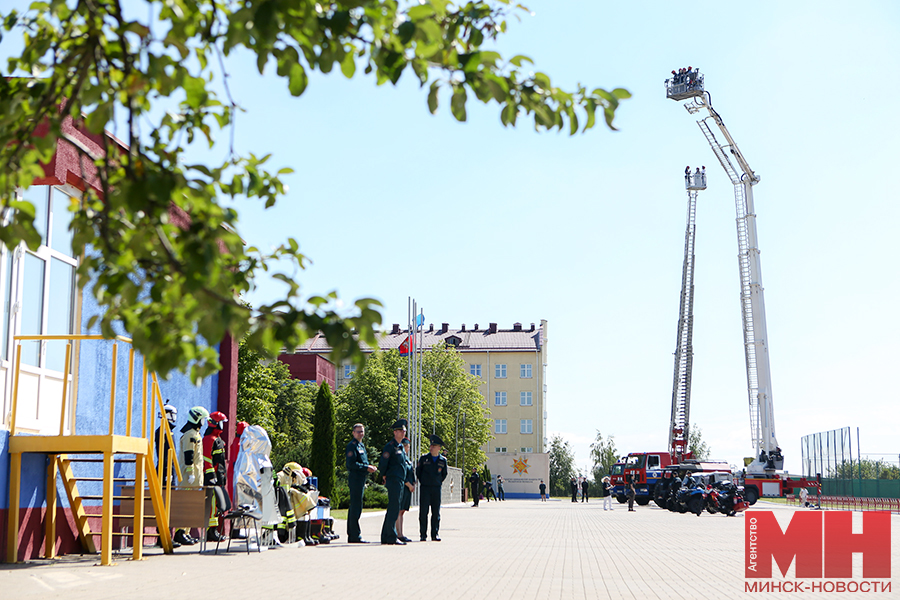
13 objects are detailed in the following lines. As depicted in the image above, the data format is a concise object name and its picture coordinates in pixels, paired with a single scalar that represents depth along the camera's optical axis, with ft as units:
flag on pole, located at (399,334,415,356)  125.82
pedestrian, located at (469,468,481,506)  159.06
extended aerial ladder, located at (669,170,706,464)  193.36
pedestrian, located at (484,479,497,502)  214.69
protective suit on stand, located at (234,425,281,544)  44.75
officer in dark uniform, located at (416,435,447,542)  53.78
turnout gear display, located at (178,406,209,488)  44.34
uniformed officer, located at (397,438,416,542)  50.90
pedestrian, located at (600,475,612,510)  144.19
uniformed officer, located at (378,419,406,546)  49.60
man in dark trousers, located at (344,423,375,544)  50.52
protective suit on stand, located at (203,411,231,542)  45.34
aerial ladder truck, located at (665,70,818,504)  164.66
